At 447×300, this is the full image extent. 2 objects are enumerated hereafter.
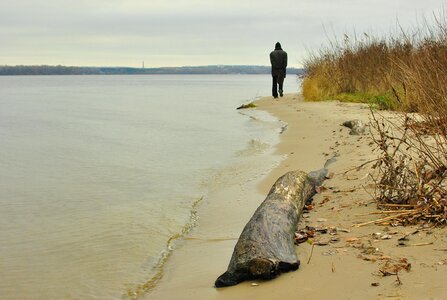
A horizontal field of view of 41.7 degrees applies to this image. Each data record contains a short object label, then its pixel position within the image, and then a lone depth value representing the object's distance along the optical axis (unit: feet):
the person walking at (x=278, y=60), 78.38
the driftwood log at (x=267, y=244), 13.83
